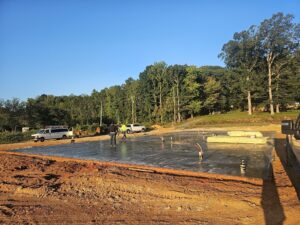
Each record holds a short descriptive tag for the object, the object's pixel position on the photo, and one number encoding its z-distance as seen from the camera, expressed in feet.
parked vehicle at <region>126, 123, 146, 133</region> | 159.73
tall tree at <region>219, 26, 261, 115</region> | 222.07
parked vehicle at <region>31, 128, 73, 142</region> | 119.90
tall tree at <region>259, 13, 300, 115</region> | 216.13
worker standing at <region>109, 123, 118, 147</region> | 82.89
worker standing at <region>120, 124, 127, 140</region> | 103.65
